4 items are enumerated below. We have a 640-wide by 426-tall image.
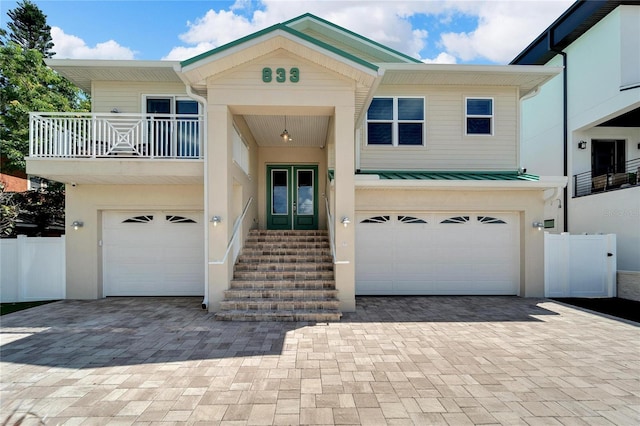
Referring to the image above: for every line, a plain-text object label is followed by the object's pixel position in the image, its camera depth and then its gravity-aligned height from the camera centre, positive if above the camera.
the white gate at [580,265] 8.68 -1.43
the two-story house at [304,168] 6.94 +1.17
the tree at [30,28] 20.98 +12.59
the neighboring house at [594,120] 10.26 +3.44
